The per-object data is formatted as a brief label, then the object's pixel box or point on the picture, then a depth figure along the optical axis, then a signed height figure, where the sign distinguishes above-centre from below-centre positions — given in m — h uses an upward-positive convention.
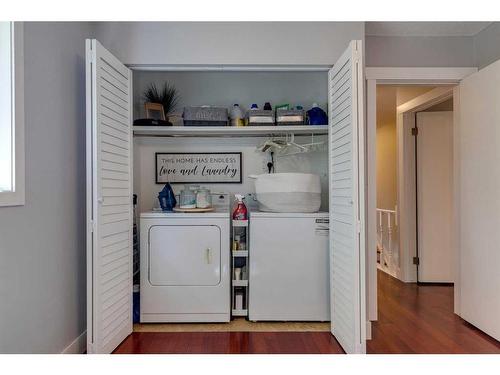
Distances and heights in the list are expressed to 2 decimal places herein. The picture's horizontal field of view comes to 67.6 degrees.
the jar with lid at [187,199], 2.99 -0.09
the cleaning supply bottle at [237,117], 3.17 +0.60
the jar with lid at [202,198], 3.00 -0.09
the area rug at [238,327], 2.80 -1.07
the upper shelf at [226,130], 2.95 +0.47
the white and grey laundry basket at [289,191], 2.90 -0.03
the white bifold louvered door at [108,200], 2.15 -0.08
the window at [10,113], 1.70 +0.34
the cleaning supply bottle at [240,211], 3.02 -0.19
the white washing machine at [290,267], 2.88 -0.62
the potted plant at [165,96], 3.23 +0.80
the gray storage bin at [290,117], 3.02 +0.57
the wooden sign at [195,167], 3.40 +0.18
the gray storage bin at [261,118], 3.05 +0.57
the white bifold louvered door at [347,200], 2.17 -0.08
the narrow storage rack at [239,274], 2.99 -0.70
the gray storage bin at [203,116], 3.03 +0.58
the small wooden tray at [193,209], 2.93 -0.17
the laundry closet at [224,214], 2.19 -0.20
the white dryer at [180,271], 2.88 -0.65
